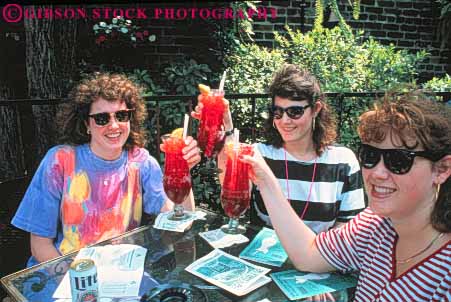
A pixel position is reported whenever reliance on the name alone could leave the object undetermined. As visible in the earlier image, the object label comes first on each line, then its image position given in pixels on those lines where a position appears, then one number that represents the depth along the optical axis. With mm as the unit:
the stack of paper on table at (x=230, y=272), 1568
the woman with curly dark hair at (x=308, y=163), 2307
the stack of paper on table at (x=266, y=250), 1778
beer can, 1340
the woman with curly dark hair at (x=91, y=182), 2178
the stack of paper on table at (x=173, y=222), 2092
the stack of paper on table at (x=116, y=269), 1550
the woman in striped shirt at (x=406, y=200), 1396
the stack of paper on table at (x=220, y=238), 1914
